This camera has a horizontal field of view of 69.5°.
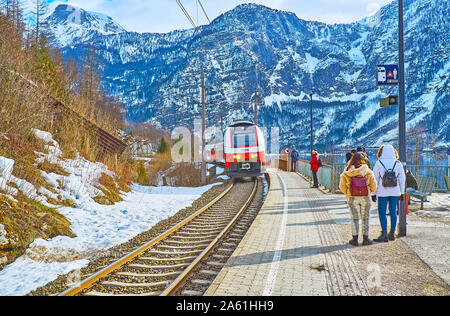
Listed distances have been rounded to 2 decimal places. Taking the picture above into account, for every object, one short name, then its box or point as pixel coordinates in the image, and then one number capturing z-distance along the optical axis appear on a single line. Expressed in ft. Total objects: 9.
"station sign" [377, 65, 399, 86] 24.22
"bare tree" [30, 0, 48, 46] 122.23
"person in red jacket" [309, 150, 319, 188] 51.73
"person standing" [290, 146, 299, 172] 87.86
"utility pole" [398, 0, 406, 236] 22.74
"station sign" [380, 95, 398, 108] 24.35
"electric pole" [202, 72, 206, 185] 67.00
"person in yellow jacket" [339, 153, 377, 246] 20.54
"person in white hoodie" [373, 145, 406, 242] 21.16
